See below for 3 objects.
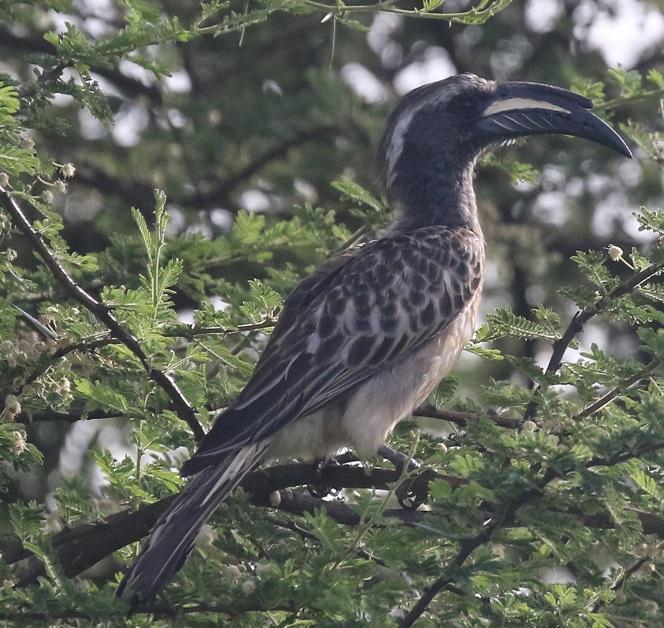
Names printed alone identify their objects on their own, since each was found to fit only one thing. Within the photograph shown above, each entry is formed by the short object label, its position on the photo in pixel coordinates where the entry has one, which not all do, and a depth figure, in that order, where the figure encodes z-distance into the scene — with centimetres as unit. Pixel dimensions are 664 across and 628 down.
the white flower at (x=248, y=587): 684
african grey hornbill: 871
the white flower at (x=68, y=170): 792
